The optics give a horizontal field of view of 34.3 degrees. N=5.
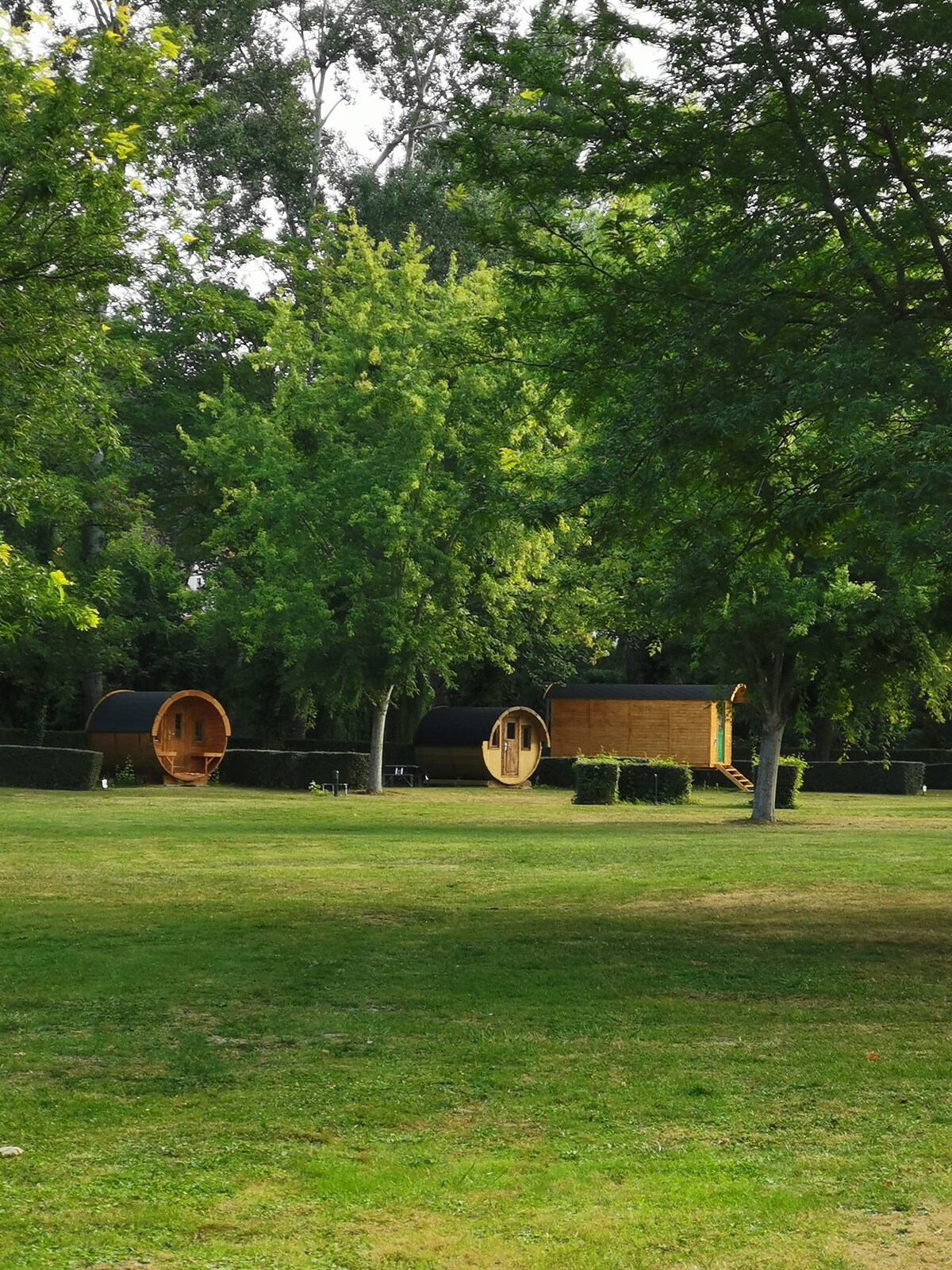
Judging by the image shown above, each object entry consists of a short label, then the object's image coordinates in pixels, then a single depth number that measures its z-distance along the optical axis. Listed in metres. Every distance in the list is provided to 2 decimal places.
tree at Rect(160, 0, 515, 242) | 49.81
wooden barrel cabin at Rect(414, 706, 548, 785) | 45.78
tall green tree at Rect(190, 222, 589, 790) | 37.03
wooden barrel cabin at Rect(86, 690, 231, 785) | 42.00
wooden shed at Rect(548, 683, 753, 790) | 49.84
